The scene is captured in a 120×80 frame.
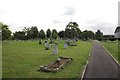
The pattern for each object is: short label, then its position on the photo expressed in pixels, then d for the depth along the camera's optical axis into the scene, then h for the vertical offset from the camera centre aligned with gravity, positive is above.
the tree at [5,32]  24.91 +2.28
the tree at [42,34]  44.86 +2.89
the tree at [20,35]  43.55 +2.26
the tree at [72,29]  31.58 +4.13
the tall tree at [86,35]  54.17 +2.99
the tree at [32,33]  42.64 +3.29
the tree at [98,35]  60.52 +3.21
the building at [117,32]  48.56 +4.50
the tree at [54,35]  41.65 +2.17
